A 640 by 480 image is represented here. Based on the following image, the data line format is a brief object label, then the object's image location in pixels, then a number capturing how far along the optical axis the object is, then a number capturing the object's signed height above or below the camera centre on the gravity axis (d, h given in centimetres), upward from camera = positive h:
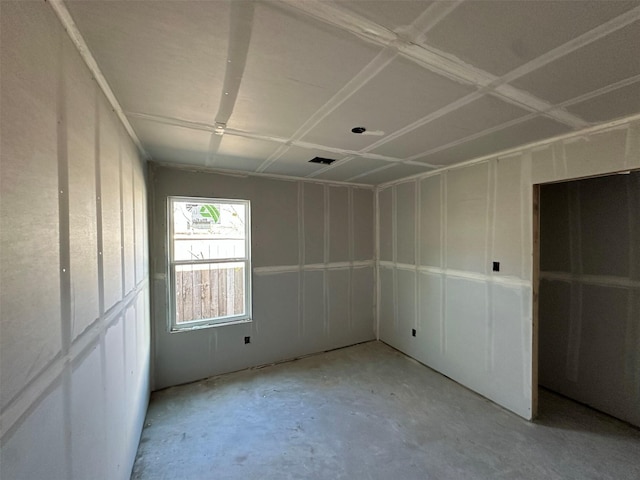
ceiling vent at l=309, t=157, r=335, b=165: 285 +85
